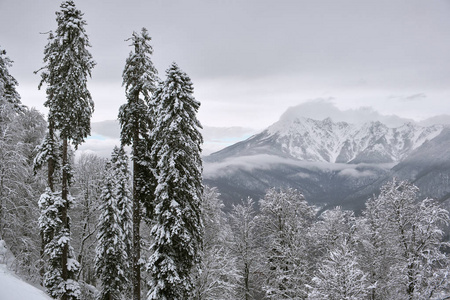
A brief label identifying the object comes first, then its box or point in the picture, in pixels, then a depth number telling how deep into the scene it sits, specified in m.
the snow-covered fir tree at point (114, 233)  21.53
